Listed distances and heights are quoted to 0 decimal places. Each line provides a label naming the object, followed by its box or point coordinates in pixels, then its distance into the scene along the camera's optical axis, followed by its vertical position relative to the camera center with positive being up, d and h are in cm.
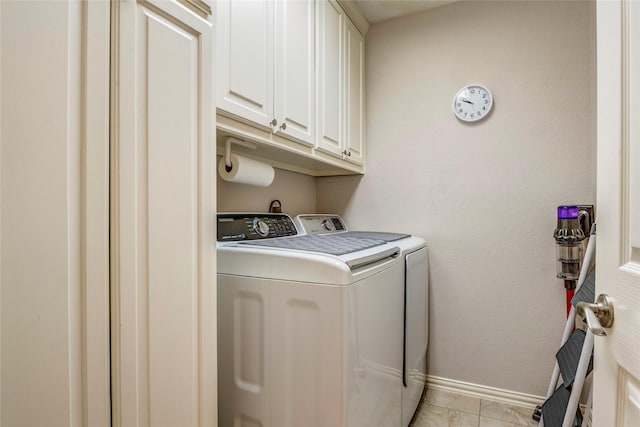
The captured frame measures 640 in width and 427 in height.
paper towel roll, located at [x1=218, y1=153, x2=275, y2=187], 144 +19
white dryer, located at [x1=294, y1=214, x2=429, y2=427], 154 -47
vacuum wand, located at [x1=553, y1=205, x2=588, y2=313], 161 -14
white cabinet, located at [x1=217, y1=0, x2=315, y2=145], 112 +60
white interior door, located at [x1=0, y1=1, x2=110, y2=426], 48 +0
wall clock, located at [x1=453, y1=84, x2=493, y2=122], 194 +67
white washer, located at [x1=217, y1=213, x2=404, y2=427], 97 -40
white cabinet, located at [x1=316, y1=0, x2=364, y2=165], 172 +76
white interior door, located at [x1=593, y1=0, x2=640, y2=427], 54 +1
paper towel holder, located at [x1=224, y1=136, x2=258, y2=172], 141 +30
